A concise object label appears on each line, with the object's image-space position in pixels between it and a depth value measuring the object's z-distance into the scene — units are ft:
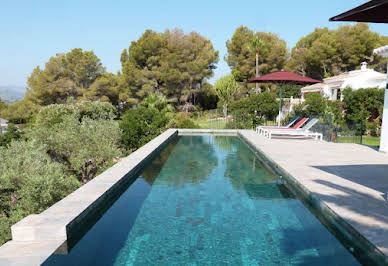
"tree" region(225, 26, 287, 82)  107.76
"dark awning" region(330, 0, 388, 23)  11.80
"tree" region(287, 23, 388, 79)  101.50
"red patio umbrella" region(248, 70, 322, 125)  42.14
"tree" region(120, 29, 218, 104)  95.25
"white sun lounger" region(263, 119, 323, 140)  40.91
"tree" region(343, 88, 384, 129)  53.98
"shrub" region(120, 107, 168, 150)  47.60
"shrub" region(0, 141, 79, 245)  20.47
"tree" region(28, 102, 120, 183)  34.06
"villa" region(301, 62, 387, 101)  66.89
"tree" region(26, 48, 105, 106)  96.43
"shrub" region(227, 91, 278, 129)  57.72
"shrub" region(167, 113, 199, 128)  59.94
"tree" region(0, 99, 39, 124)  98.94
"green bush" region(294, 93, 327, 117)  58.26
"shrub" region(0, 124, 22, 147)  49.73
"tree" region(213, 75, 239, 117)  97.33
